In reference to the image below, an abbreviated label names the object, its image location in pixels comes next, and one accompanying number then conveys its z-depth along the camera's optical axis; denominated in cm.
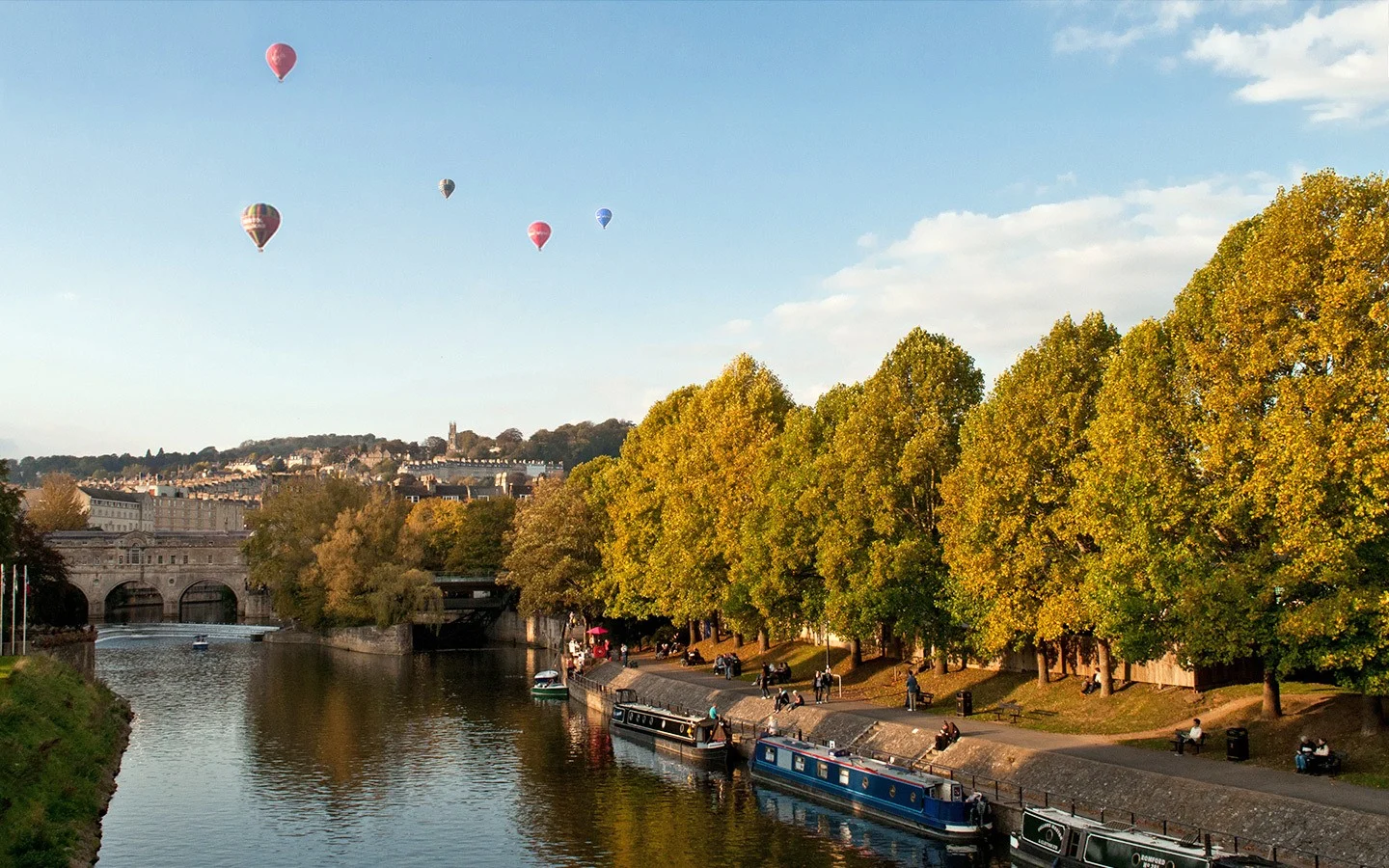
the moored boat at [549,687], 8169
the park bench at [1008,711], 5103
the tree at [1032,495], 4856
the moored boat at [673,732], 5575
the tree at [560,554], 9819
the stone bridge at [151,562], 15300
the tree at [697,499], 7594
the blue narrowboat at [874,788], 4031
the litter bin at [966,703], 5281
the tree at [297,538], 12038
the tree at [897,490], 5731
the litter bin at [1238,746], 3919
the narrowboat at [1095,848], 3139
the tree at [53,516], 19215
